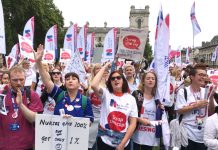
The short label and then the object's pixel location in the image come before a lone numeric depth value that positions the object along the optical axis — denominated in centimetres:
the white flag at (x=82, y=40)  1762
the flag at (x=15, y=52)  1363
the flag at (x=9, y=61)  998
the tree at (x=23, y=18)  3303
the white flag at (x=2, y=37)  581
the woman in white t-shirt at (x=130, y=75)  671
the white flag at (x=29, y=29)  1334
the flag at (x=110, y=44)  1396
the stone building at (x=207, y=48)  10638
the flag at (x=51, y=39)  1708
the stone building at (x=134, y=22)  13238
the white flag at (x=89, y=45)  1917
